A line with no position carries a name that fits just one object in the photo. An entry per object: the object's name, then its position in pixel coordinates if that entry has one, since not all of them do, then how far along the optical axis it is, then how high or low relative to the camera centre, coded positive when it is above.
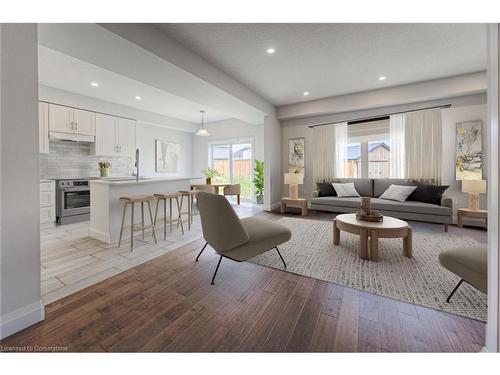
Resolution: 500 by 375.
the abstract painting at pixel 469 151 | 3.74 +0.63
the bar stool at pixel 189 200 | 3.58 -0.27
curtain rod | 3.97 +1.57
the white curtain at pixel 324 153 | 5.18 +0.84
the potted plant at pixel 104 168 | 4.70 +0.41
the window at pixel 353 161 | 5.07 +0.61
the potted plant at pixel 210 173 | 6.96 +0.43
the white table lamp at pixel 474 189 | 3.41 -0.07
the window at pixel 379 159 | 4.72 +0.62
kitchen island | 2.89 -0.30
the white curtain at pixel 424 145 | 4.05 +0.81
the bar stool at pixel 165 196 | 3.13 -0.17
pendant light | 5.62 +2.16
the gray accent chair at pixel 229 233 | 1.87 -0.47
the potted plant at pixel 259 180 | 6.16 +0.16
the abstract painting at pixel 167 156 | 6.66 +1.00
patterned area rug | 1.61 -0.86
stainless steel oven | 3.96 -0.30
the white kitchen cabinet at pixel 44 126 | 3.94 +1.16
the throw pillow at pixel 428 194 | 3.71 -0.16
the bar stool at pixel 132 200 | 2.75 -0.20
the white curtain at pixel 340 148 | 5.06 +0.92
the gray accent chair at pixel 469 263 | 1.31 -0.54
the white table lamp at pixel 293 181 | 5.07 +0.11
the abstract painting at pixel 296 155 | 5.62 +0.85
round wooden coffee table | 2.26 -0.53
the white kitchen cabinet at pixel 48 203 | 3.77 -0.32
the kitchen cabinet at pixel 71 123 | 4.11 +1.33
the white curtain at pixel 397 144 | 4.41 +0.89
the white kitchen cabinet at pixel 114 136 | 4.82 +1.25
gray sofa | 3.39 -0.37
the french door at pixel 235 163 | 6.86 +0.76
